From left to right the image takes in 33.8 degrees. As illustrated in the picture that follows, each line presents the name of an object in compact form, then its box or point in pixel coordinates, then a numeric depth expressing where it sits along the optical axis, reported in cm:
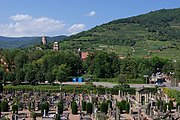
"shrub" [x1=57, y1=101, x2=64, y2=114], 3465
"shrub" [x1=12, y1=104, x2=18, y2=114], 3493
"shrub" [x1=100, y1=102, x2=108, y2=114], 3488
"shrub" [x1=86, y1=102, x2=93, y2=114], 3485
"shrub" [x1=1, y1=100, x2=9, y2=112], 3644
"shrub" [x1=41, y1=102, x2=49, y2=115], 3465
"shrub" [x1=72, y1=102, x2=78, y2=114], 3507
